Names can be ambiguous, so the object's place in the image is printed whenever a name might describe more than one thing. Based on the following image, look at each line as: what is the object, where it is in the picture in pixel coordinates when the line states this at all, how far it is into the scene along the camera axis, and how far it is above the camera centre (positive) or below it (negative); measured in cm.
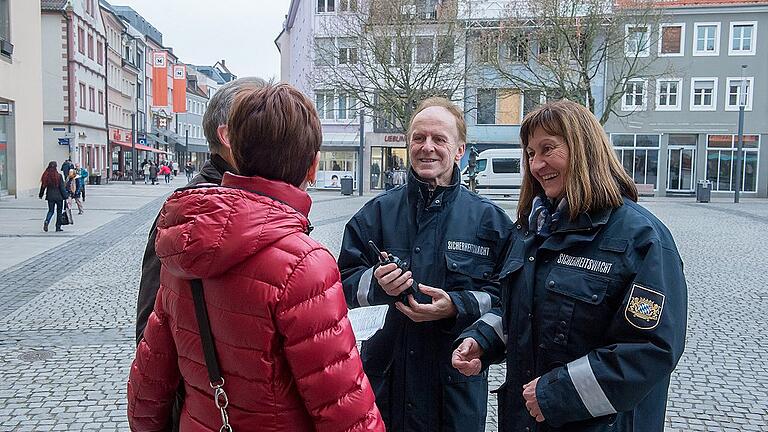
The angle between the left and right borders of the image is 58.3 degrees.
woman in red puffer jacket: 171 -32
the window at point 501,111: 4153 +349
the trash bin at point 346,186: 3538 -105
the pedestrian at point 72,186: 2020 -77
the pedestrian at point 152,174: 4838 -87
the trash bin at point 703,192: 3177 -90
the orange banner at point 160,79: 6175 +760
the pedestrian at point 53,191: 1628 -74
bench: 3747 -101
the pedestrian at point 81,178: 2358 -64
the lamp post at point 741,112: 3253 +288
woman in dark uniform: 200 -39
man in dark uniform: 267 -43
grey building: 3862 +398
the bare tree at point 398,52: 3047 +534
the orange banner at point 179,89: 6812 +739
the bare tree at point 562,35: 2794 +565
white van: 3416 -26
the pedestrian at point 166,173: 5578 -90
